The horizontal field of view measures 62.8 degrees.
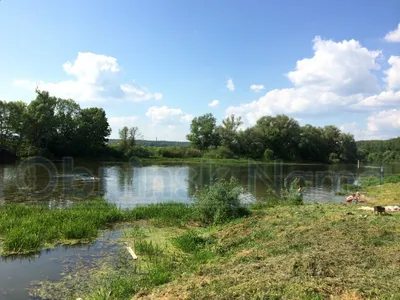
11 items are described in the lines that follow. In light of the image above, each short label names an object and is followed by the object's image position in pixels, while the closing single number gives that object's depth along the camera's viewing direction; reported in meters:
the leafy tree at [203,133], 92.75
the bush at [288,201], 19.14
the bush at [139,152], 76.64
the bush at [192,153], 84.90
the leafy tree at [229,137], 91.00
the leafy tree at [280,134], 96.44
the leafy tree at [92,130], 70.56
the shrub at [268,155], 90.03
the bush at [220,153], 84.50
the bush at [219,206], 15.22
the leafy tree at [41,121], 59.12
